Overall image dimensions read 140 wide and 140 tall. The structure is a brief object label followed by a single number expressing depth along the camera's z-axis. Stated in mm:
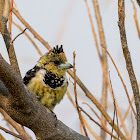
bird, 5301
